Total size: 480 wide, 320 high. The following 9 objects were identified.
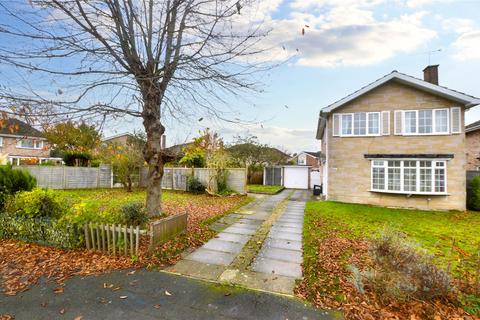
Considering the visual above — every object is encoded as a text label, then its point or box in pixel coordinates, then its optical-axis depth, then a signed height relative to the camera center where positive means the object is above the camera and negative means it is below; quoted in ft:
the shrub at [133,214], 17.49 -4.05
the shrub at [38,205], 18.57 -3.66
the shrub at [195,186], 50.70 -4.98
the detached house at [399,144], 38.06 +3.97
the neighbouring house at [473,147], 52.95 +4.80
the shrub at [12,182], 21.26 -1.99
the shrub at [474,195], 38.83 -4.92
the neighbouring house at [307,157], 141.00 +4.99
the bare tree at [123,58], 15.74 +8.45
